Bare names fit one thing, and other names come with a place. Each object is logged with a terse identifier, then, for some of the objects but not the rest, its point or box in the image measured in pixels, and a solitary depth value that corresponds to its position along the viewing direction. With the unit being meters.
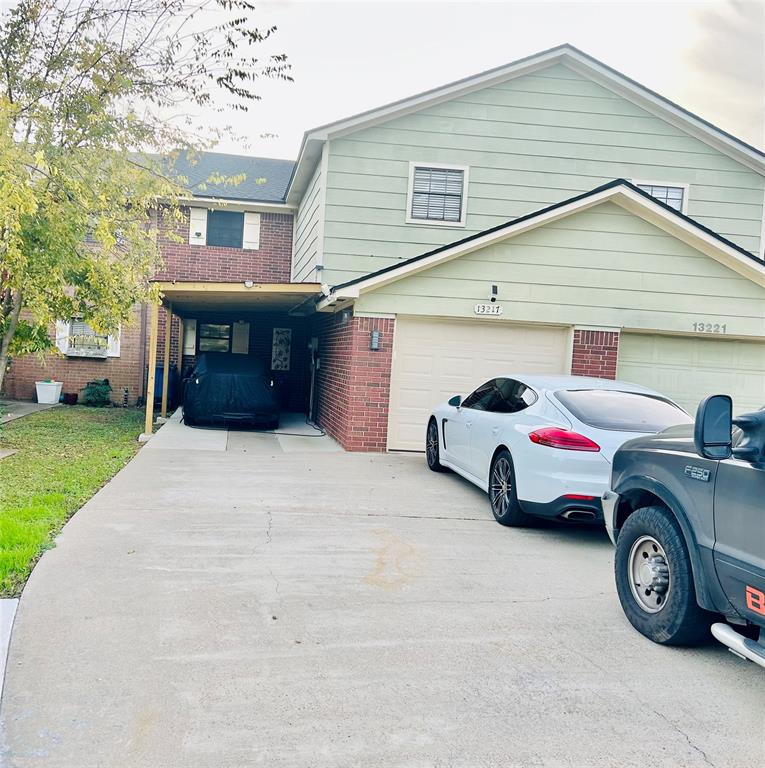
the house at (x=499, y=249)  11.50
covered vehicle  13.79
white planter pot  17.75
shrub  17.92
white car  6.48
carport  18.72
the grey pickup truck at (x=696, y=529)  3.58
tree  9.32
